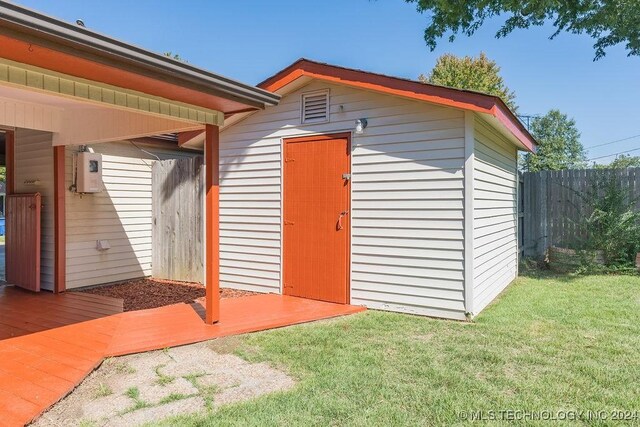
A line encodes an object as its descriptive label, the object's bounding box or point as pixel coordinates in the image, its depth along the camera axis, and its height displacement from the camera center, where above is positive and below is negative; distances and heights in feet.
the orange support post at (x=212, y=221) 13.17 -0.22
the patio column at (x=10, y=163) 20.65 +2.62
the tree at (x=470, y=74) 58.44 +20.95
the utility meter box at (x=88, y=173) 19.19 +2.00
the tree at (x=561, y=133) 133.69 +28.04
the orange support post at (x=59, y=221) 18.80 -0.31
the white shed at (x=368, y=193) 14.60 +0.90
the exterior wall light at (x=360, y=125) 16.11 +3.56
